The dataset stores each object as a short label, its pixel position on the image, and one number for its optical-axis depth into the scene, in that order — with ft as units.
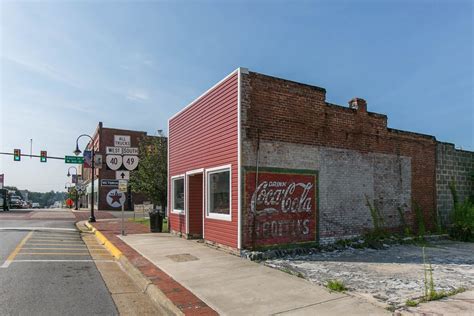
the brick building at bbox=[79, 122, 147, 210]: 168.49
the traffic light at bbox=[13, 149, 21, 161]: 118.73
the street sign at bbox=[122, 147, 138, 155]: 54.19
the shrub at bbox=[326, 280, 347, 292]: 22.94
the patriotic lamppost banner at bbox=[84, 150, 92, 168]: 99.80
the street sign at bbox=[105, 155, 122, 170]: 52.62
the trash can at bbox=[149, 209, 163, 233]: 57.47
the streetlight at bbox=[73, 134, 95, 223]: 82.91
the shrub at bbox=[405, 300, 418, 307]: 19.56
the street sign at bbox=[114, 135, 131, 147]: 54.60
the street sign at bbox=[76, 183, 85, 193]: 114.30
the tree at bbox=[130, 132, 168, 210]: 79.05
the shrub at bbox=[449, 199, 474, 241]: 50.55
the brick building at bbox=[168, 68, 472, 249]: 36.06
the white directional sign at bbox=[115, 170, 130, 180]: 52.60
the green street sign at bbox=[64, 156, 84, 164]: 111.34
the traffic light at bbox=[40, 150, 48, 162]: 120.57
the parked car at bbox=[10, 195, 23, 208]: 180.65
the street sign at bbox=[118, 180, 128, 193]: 52.54
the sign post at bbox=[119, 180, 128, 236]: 52.54
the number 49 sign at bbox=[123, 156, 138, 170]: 53.67
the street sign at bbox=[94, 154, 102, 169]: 93.71
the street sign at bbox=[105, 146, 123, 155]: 54.08
